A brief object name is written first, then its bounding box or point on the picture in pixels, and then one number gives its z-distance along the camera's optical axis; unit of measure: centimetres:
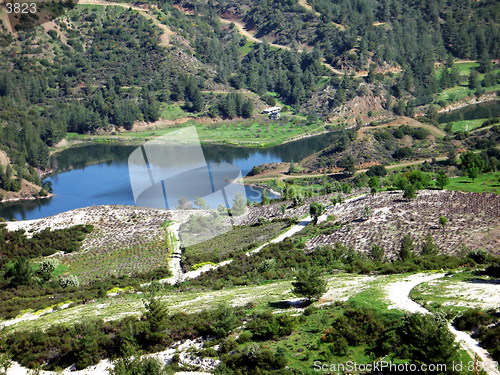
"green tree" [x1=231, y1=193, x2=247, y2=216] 6781
